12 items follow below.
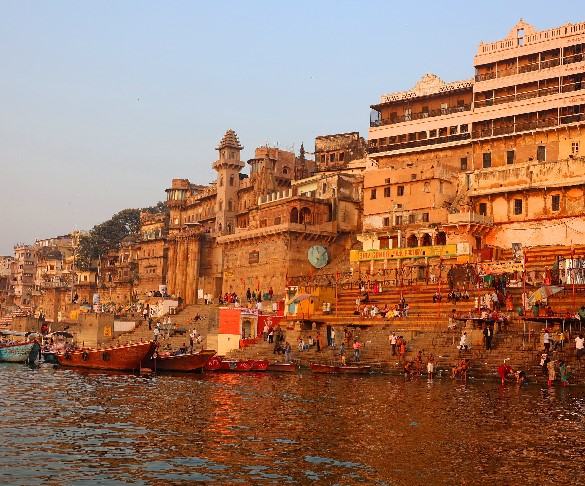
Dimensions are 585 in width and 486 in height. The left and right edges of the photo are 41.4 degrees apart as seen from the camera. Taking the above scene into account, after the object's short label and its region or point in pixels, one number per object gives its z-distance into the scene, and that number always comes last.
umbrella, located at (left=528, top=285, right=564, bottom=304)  34.16
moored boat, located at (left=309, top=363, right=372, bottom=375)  36.75
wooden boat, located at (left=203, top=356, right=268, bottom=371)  38.78
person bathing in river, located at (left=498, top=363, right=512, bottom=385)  31.62
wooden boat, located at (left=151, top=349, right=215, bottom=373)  38.81
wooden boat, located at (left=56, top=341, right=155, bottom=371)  39.50
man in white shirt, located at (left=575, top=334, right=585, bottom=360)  31.66
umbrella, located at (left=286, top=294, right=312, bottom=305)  47.72
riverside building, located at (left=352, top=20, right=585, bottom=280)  49.19
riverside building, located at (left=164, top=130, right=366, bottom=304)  62.50
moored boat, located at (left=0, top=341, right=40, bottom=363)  50.72
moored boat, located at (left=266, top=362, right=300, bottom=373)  38.72
